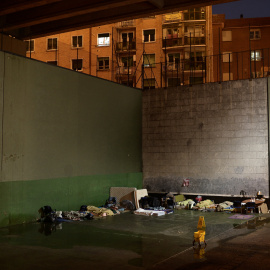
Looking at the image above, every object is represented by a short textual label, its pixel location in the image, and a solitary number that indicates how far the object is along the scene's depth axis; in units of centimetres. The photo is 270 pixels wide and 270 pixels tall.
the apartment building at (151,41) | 3253
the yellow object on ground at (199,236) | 776
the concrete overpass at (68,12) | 1318
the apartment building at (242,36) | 3853
